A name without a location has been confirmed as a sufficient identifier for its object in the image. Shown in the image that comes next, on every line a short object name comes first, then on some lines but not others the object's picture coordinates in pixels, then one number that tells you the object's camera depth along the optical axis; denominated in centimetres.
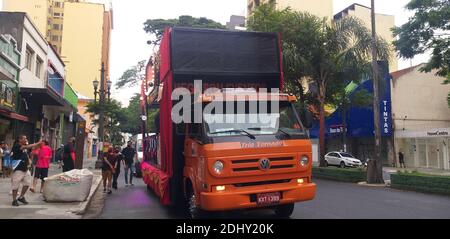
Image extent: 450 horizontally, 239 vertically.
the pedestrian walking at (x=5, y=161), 1850
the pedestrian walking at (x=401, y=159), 3419
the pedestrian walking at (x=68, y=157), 1444
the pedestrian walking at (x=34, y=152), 1396
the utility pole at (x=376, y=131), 1919
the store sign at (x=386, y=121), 3603
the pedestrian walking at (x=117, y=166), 1572
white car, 3284
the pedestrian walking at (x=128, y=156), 1688
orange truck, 749
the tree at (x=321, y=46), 2302
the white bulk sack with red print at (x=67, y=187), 1123
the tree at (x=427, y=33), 1673
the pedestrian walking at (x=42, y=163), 1327
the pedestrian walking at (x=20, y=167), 1038
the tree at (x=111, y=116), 3320
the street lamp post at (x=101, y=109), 2683
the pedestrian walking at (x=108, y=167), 1445
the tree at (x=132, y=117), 5710
